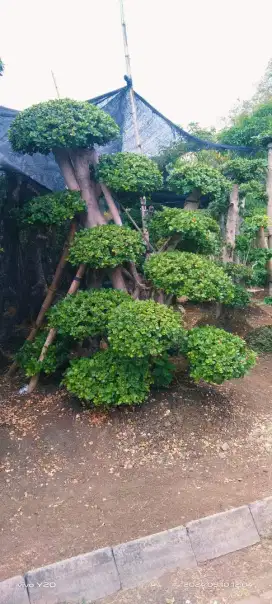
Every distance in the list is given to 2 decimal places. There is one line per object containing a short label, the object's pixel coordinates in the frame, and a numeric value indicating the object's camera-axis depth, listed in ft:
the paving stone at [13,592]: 7.49
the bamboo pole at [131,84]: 15.72
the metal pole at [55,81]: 17.80
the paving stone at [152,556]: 8.09
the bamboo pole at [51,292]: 15.31
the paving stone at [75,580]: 7.68
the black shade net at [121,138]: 14.39
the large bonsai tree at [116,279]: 11.38
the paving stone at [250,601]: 7.36
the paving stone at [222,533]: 8.56
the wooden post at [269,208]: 18.92
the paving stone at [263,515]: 9.01
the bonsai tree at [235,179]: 17.47
